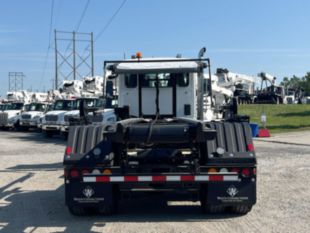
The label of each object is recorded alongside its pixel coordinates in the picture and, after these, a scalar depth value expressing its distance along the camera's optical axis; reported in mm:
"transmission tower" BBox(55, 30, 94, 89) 34912
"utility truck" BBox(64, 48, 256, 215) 5580
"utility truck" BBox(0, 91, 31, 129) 26295
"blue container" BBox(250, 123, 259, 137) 16767
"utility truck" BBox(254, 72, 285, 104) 44732
